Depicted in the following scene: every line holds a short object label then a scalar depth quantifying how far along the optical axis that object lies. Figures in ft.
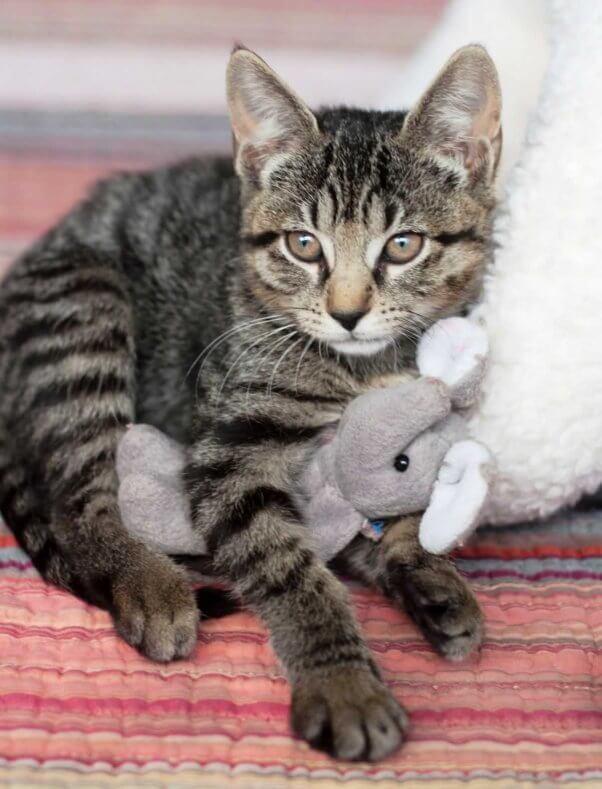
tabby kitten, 1.61
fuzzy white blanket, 1.70
